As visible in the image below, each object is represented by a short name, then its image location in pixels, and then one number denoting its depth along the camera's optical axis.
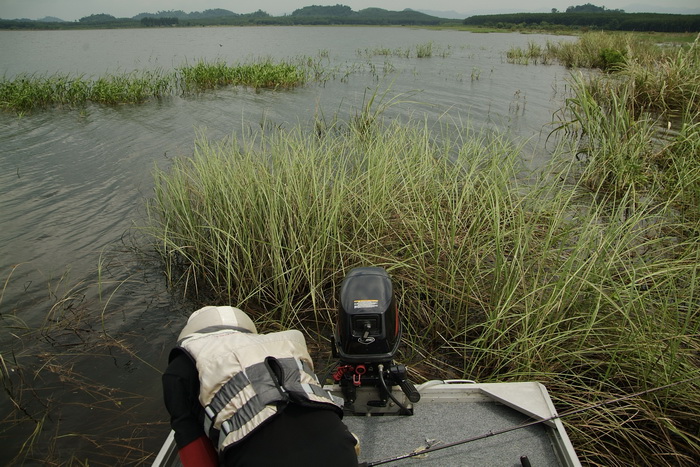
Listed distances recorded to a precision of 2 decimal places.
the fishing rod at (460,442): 1.87
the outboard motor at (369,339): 1.89
